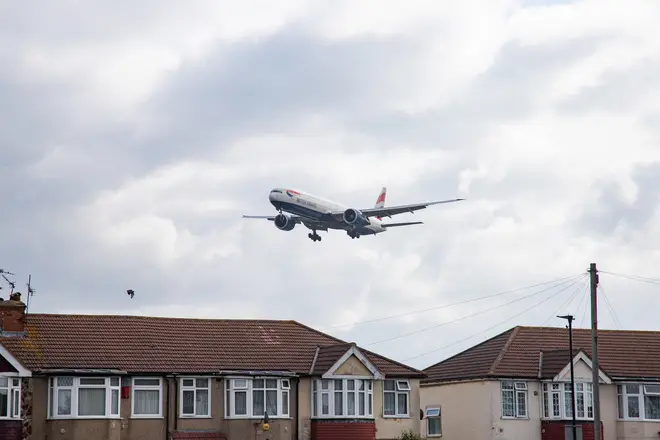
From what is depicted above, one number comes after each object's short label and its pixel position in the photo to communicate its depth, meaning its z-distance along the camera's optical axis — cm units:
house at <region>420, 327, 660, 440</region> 5688
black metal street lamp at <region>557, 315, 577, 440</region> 5300
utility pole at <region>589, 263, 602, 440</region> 4328
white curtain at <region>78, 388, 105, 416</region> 4784
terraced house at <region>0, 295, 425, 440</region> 4753
